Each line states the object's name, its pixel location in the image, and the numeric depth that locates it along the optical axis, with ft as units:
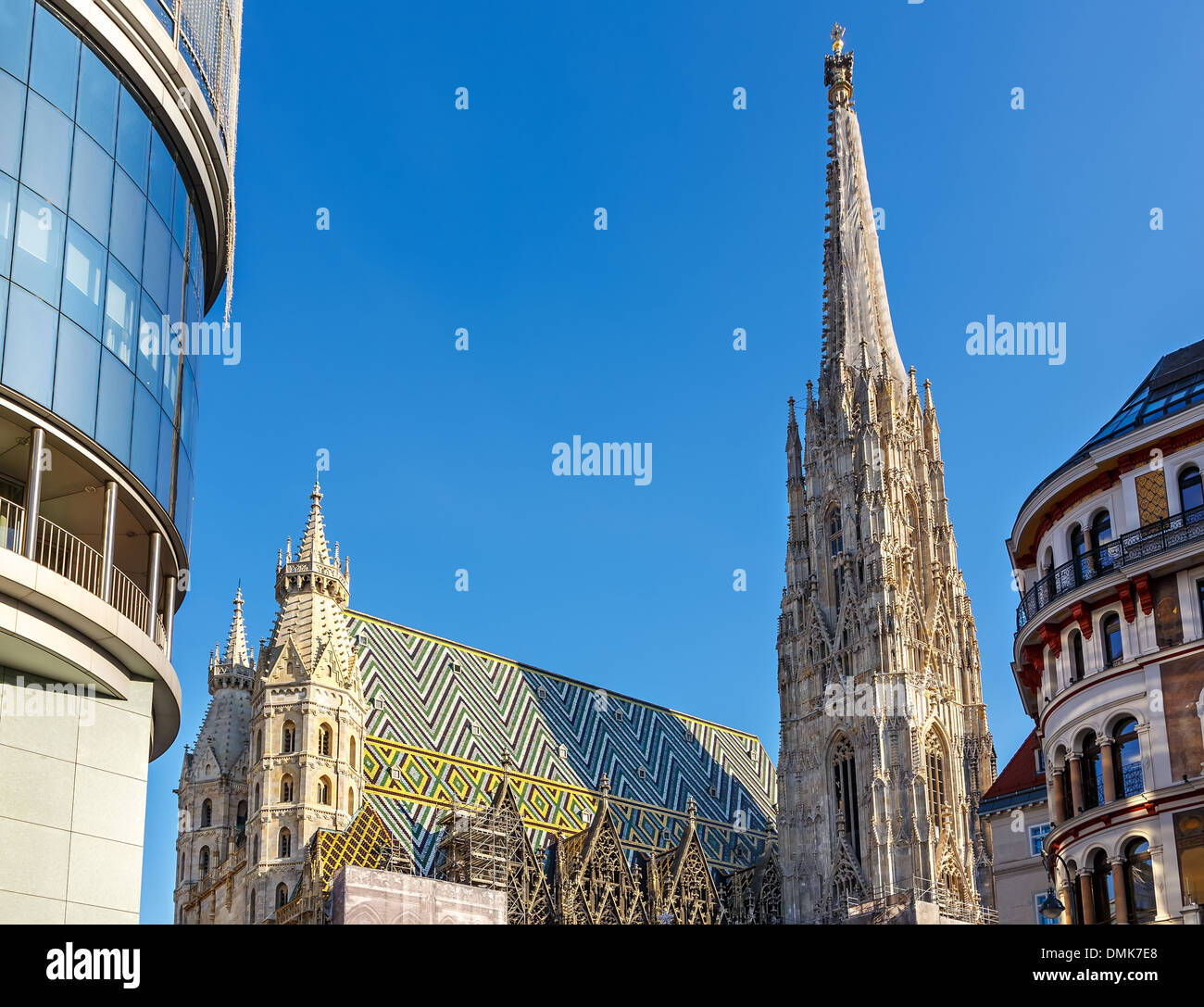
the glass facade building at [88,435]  82.53
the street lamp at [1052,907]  80.48
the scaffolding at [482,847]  206.59
